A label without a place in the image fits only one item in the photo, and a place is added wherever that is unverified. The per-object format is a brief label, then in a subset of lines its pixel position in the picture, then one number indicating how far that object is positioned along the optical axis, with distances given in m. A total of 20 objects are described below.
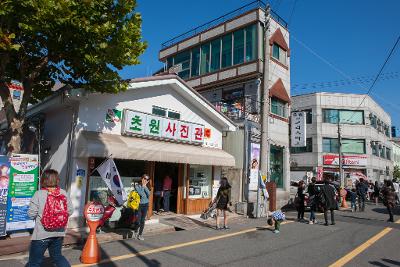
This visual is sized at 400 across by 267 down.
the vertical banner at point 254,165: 15.44
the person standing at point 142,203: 9.16
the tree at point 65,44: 7.36
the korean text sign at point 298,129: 21.64
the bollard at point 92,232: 6.67
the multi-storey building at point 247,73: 20.03
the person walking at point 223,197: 11.16
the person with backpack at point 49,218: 4.70
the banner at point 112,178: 8.39
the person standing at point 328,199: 12.42
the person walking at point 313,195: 12.83
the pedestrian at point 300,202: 13.79
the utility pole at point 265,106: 14.05
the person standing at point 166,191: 13.93
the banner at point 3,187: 7.86
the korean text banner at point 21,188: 8.16
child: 10.59
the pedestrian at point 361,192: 18.15
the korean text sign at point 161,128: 11.88
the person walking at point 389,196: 14.22
